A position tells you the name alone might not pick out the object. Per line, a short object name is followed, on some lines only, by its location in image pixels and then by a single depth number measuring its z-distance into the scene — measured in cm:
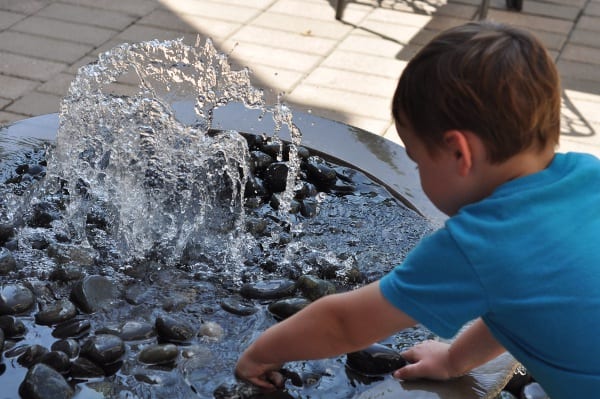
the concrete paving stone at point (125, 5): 823
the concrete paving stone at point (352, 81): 715
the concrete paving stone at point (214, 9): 831
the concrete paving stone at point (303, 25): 817
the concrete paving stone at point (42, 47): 717
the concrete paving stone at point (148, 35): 762
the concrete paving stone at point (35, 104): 628
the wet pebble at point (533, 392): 363
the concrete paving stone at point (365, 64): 751
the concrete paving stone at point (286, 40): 780
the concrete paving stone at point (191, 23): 793
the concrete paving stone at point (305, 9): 856
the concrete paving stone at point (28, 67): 683
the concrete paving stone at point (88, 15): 788
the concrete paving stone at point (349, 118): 655
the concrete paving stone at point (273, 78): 699
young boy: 239
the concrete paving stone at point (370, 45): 787
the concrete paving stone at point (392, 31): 819
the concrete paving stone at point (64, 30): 754
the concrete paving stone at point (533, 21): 864
